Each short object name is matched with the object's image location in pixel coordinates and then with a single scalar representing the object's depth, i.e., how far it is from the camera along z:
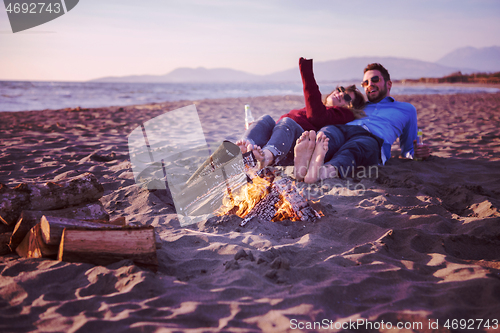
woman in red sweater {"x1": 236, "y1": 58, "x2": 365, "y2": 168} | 3.42
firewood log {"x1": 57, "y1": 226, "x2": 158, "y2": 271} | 1.78
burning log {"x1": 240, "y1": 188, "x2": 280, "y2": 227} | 2.69
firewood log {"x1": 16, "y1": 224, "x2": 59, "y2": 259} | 1.84
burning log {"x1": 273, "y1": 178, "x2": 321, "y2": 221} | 2.64
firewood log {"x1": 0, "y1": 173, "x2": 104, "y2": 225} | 2.04
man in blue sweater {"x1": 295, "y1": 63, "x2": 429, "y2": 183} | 3.47
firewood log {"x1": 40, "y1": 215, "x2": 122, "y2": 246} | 1.77
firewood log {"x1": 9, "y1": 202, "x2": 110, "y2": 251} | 1.97
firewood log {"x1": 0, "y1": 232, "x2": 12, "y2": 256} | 2.02
